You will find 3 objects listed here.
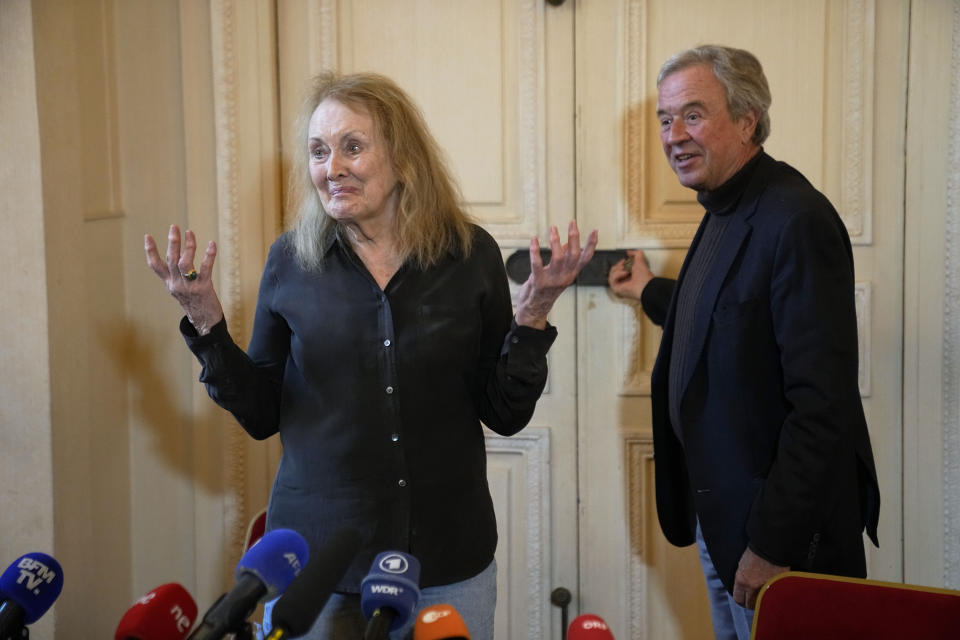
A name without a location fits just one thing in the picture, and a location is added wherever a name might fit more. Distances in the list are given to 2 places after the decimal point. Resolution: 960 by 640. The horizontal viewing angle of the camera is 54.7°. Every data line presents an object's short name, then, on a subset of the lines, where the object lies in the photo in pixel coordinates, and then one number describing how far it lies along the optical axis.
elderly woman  1.55
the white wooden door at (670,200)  2.34
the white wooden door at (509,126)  2.44
